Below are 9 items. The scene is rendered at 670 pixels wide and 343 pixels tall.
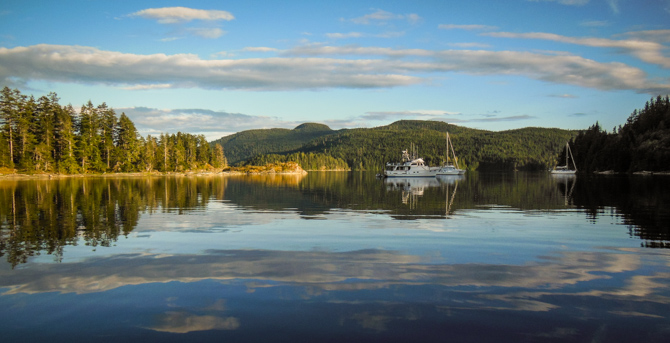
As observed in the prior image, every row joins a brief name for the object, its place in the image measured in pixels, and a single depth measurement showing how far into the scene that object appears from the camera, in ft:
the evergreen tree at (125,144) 390.21
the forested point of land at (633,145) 424.05
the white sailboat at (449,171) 422.00
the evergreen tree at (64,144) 328.29
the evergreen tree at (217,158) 578.66
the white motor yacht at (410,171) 353.72
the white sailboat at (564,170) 525.34
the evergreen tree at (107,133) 374.63
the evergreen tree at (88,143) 345.72
